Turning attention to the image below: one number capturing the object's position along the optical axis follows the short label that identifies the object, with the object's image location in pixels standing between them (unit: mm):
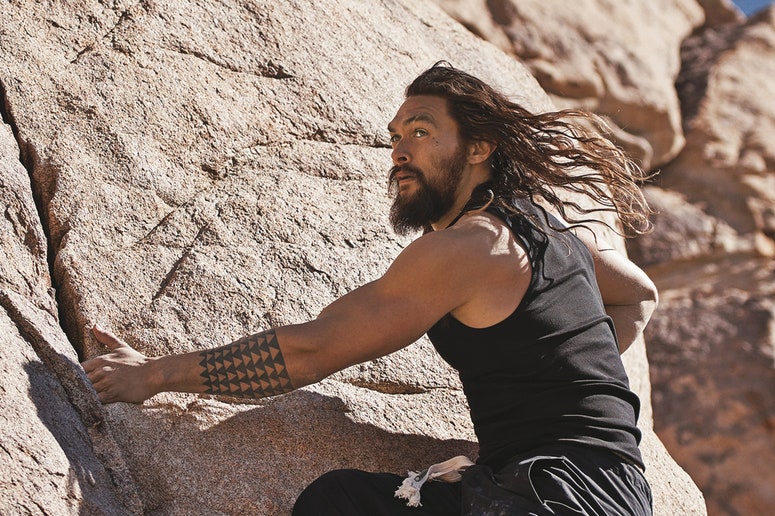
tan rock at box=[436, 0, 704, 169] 8242
